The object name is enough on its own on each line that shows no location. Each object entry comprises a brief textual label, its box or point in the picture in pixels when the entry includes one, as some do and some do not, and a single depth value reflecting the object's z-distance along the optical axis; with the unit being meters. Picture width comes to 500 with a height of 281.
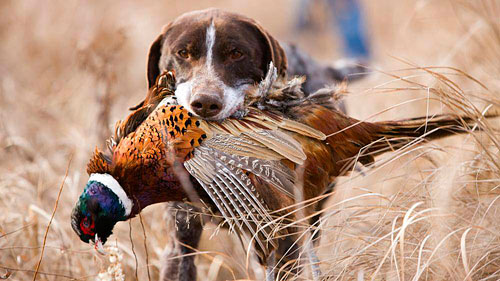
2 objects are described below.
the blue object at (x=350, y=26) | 15.03
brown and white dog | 4.96
